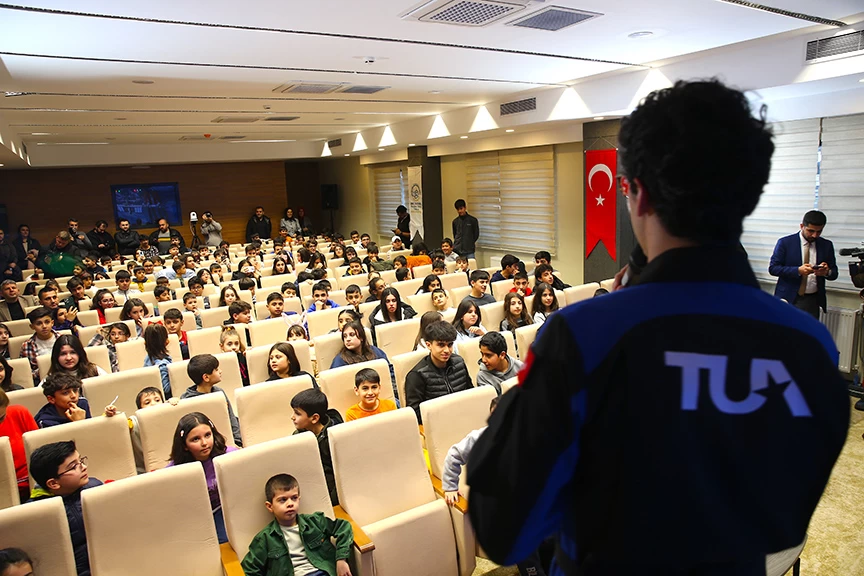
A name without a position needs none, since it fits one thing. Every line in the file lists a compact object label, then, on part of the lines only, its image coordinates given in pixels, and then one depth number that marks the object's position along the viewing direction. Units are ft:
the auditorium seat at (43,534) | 8.50
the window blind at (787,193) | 21.84
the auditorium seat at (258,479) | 9.78
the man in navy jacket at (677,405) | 2.76
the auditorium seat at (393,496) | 9.98
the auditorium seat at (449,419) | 11.90
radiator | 20.10
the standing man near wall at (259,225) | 60.59
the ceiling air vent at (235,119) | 34.17
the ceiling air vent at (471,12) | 13.42
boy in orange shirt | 13.35
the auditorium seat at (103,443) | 11.94
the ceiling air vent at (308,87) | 23.76
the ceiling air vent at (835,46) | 16.57
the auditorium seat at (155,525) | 9.09
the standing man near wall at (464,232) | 38.55
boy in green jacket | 9.41
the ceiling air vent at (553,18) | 14.38
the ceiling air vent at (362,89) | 25.15
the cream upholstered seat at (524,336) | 17.40
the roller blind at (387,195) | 52.60
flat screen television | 57.47
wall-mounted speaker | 62.28
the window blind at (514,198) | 35.96
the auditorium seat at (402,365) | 15.35
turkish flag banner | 28.22
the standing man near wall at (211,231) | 54.44
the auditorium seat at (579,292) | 22.77
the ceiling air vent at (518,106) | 29.25
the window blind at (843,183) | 20.39
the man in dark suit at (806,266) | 18.92
